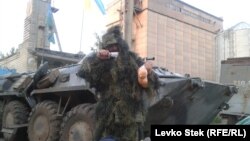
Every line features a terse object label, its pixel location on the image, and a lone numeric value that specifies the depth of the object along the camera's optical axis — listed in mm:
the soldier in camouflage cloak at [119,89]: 2177
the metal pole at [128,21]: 6337
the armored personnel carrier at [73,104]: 3288
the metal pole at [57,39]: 11285
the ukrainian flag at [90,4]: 10411
